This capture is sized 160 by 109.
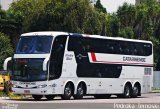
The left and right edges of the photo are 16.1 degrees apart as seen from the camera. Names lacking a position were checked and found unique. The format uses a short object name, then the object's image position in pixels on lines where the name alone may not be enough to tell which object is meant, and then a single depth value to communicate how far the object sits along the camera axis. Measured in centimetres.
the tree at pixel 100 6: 8262
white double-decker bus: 3291
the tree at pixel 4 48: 5853
